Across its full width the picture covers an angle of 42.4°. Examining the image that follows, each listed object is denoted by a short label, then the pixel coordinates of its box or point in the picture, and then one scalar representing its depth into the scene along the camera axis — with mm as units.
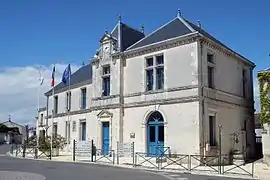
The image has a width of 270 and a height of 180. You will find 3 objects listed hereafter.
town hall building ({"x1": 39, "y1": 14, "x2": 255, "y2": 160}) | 20062
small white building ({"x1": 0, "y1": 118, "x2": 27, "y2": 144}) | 69525
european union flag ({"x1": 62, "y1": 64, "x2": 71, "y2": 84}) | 29516
